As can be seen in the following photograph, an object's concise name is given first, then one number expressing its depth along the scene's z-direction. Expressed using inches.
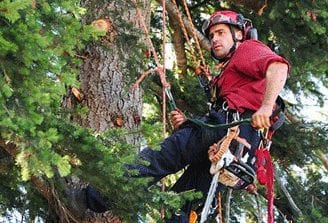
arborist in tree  298.8
